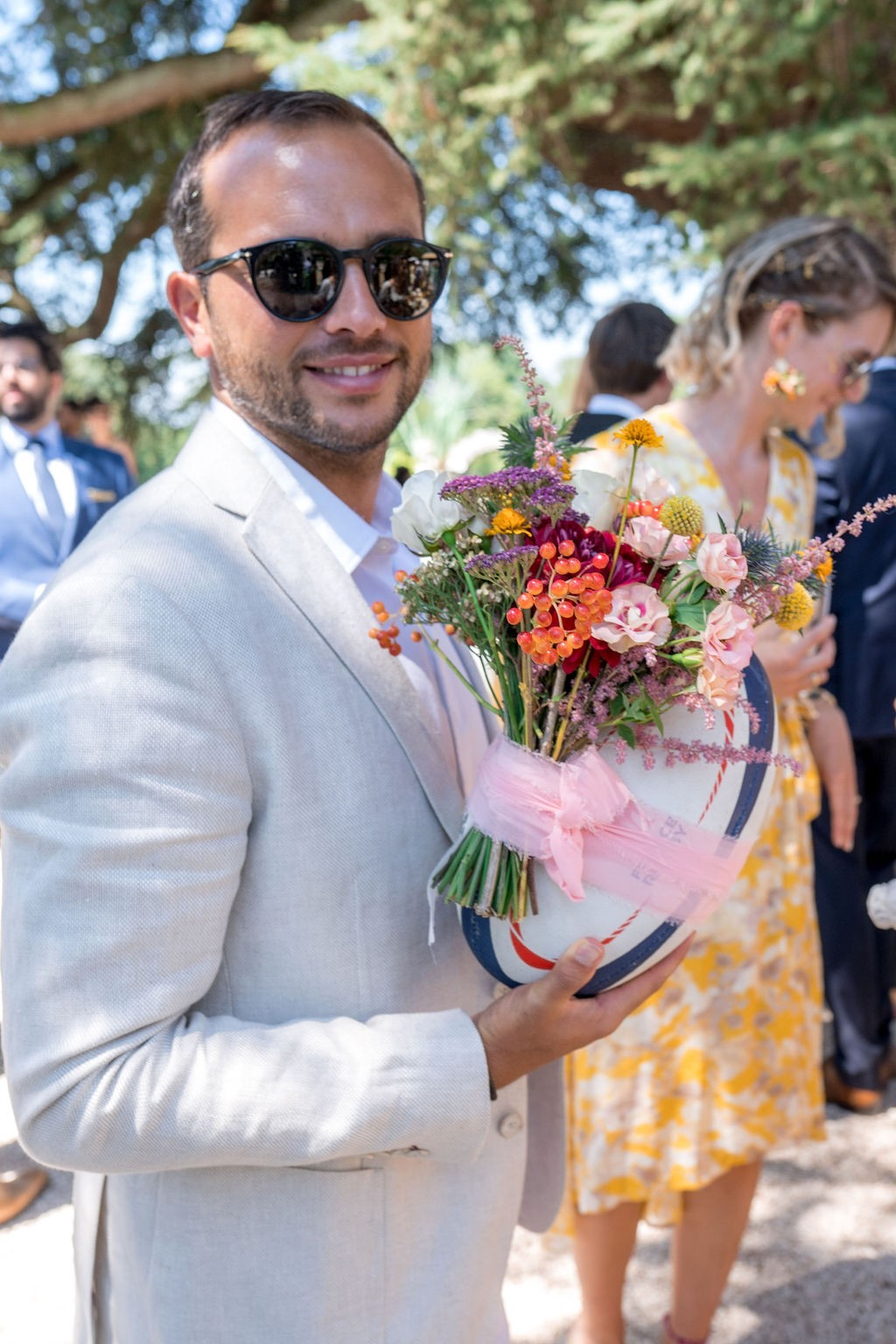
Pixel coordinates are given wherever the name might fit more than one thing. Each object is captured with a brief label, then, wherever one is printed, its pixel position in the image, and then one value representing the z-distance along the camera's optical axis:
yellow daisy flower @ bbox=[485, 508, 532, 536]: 1.26
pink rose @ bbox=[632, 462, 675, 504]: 1.39
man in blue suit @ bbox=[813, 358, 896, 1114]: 4.12
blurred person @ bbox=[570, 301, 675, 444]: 4.47
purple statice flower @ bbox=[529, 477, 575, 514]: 1.28
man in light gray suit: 1.24
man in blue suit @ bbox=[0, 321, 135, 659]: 4.70
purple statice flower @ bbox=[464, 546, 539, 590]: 1.26
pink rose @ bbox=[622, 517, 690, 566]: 1.30
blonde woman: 2.60
